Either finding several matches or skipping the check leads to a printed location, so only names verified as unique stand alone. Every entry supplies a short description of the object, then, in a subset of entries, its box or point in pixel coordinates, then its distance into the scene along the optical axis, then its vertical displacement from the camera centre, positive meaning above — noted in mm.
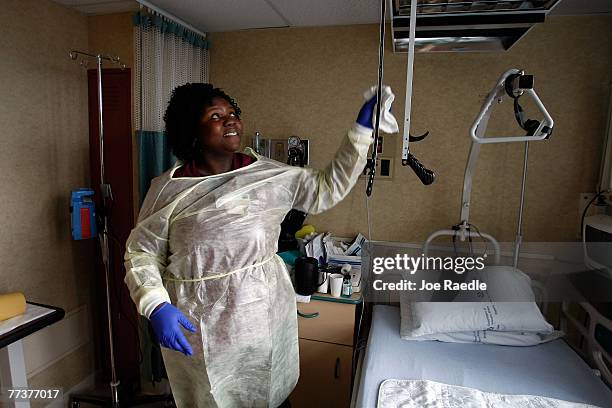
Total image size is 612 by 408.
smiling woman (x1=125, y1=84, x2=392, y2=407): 1236 -327
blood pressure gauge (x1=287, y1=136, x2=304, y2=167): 2197 +14
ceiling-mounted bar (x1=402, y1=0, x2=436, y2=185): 1128 +75
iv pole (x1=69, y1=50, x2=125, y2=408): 1759 -386
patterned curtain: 1830 +354
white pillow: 1646 -726
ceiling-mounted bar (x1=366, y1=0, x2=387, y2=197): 1022 +138
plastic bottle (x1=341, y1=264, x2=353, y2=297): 1833 -643
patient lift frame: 1328 +101
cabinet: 1800 -938
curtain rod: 1801 +693
